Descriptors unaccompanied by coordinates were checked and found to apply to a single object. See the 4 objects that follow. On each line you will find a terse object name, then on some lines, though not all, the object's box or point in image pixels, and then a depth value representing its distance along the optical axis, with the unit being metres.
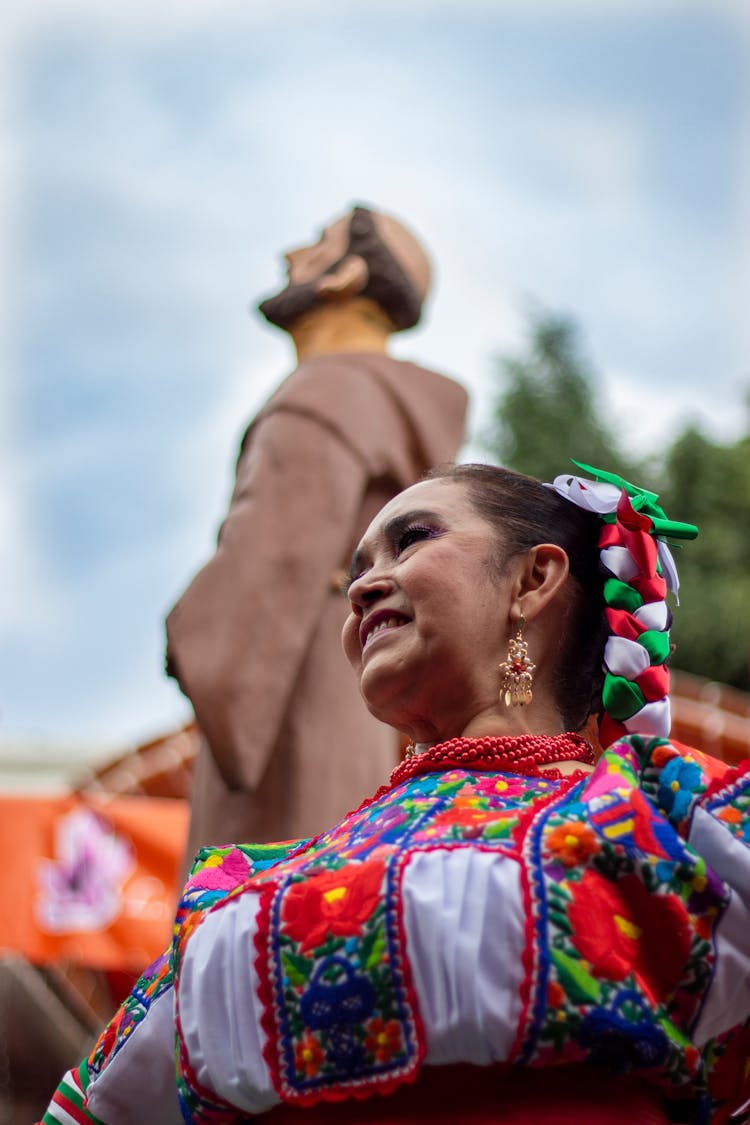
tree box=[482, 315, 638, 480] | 15.94
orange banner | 6.75
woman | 1.20
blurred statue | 3.00
